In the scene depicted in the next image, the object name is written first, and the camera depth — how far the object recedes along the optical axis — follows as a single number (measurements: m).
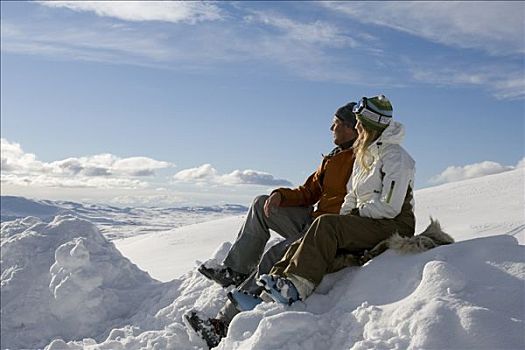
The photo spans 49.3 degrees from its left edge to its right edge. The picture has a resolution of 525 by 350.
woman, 3.84
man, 4.75
